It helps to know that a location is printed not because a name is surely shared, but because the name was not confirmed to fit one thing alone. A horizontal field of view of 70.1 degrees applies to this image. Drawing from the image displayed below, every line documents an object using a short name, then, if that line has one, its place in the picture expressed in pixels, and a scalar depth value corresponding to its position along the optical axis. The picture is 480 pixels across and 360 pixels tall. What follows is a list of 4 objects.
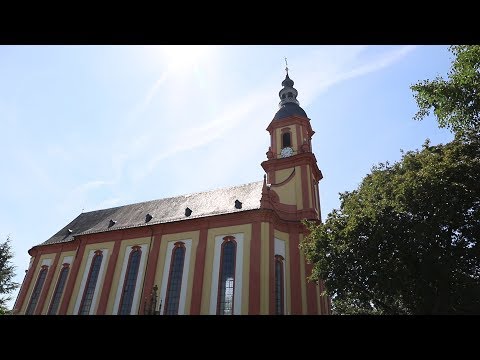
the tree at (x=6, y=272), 40.03
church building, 24.91
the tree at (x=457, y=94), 12.57
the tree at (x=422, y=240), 17.38
